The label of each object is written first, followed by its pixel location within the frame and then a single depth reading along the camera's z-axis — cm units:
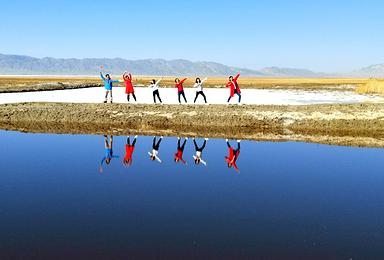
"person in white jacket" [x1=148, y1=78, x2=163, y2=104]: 1961
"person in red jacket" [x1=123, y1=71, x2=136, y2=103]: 1959
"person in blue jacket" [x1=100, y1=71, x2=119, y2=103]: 1901
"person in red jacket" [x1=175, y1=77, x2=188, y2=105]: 1938
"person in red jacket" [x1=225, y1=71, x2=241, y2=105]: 1853
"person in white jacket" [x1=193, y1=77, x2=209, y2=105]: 1920
